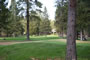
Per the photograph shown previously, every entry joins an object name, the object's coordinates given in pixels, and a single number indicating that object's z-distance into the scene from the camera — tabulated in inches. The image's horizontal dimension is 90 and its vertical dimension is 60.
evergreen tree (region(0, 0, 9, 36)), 683.4
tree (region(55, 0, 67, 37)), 1456.7
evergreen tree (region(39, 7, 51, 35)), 2502.5
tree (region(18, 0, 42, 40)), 1073.5
